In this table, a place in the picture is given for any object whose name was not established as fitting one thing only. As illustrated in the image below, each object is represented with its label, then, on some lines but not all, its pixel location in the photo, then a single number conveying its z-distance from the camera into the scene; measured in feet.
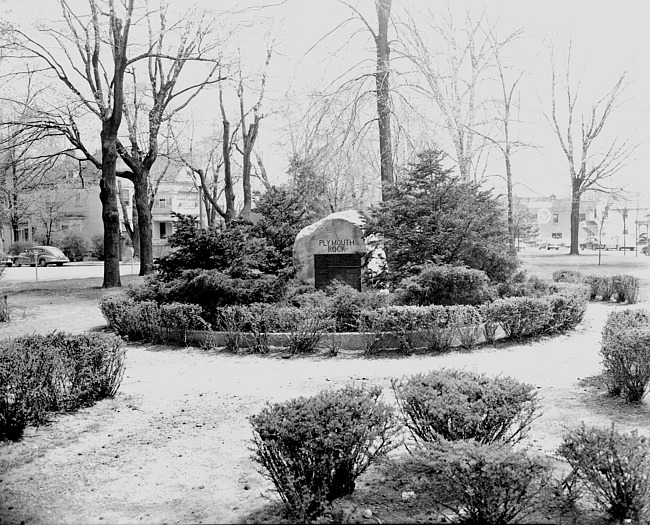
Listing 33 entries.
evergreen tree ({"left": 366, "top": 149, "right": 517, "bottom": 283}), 36.52
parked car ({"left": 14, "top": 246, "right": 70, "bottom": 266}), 134.72
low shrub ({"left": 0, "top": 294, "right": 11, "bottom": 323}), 43.14
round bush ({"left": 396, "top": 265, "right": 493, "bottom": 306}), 32.53
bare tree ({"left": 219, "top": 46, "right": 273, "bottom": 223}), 98.27
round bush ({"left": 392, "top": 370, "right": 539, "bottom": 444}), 12.35
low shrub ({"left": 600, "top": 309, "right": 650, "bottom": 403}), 18.53
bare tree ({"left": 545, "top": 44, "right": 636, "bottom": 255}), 90.53
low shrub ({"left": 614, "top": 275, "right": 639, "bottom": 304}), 49.65
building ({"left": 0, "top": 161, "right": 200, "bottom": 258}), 155.63
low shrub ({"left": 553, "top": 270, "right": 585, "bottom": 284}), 51.62
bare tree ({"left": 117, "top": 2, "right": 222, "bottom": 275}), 69.97
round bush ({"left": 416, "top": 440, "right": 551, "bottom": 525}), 9.66
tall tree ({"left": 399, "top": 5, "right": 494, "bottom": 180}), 50.88
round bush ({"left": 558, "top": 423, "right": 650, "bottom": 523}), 10.34
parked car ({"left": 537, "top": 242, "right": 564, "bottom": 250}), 144.05
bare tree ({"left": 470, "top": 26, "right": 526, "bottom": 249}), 68.28
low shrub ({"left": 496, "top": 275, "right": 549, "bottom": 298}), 35.58
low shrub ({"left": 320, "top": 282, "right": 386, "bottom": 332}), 30.45
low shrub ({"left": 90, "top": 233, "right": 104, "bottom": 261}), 155.33
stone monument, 40.50
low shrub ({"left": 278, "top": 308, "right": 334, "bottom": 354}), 28.27
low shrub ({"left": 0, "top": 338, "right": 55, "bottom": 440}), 16.16
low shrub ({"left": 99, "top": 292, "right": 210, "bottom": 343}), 31.60
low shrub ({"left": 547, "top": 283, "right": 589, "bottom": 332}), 31.48
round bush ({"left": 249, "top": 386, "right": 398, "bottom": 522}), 10.72
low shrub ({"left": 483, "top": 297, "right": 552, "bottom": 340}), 29.25
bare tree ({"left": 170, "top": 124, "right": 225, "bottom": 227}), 99.30
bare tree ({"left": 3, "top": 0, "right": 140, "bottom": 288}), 63.67
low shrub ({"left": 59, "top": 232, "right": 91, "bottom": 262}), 154.10
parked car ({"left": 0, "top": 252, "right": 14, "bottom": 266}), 129.25
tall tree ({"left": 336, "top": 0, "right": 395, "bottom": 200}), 51.80
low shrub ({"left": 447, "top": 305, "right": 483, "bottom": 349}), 28.50
